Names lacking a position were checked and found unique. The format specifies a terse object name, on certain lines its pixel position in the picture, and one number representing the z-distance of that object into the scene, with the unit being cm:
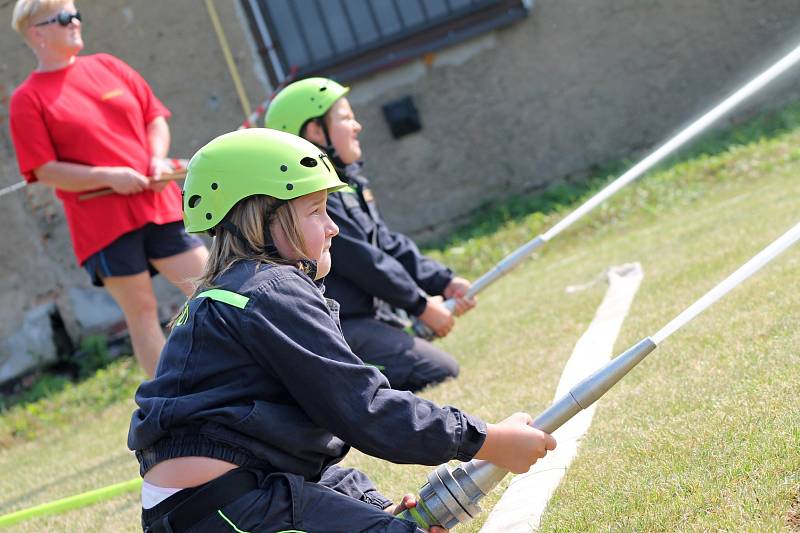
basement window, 1877
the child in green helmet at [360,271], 1004
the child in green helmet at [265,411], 520
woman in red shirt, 1091
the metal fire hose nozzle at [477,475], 567
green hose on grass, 922
